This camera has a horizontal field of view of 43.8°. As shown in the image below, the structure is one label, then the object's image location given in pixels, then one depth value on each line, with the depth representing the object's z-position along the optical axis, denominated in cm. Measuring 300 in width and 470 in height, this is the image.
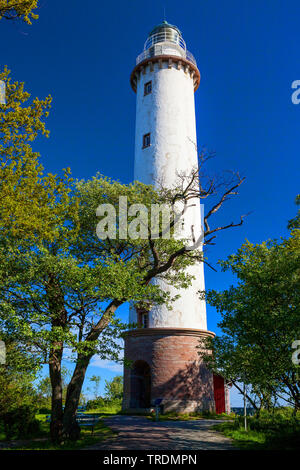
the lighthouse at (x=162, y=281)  2447
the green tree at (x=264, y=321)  1247
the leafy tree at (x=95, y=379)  4156
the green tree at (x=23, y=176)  1202
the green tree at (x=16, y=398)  1434
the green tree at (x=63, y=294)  1391
